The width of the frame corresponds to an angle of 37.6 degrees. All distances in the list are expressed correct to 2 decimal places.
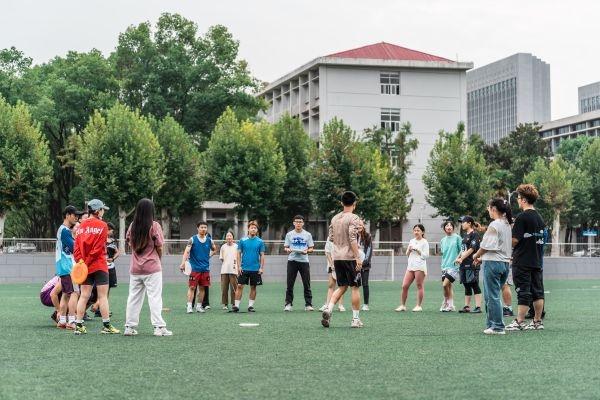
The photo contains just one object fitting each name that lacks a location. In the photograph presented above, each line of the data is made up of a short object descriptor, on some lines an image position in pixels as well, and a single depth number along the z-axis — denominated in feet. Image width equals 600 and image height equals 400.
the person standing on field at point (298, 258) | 60.64
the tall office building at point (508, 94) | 554.46
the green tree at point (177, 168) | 174.81
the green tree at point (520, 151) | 248.11
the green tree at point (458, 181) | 190.08
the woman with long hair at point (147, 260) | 39.06
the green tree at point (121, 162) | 157.69
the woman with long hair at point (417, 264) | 60.29
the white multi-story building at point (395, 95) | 233.76
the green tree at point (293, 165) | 187.99
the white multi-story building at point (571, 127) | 389.80
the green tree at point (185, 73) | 204.03
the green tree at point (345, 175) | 178.50
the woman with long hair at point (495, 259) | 39.68
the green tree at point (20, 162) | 153.28
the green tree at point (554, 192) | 212.43
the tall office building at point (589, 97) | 503.20
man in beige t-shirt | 43.04
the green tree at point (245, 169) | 171.01
